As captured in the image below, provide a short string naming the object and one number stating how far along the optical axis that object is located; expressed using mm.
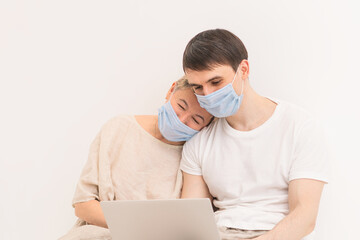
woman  2123
